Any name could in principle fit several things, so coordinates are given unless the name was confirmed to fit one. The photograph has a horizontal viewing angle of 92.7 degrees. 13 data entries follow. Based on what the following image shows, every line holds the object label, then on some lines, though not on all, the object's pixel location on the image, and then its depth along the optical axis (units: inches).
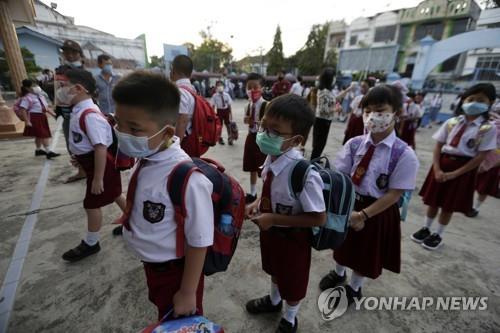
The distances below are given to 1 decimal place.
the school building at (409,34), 853.2
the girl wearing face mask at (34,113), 188.5
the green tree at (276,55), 1546.5
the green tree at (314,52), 1304.1
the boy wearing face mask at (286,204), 50.3
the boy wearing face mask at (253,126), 133.2
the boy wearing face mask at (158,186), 37.9
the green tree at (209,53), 1517.0
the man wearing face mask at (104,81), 191.3
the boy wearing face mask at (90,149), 79.2
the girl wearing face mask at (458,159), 89.0
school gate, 441.4
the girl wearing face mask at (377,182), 61.1
